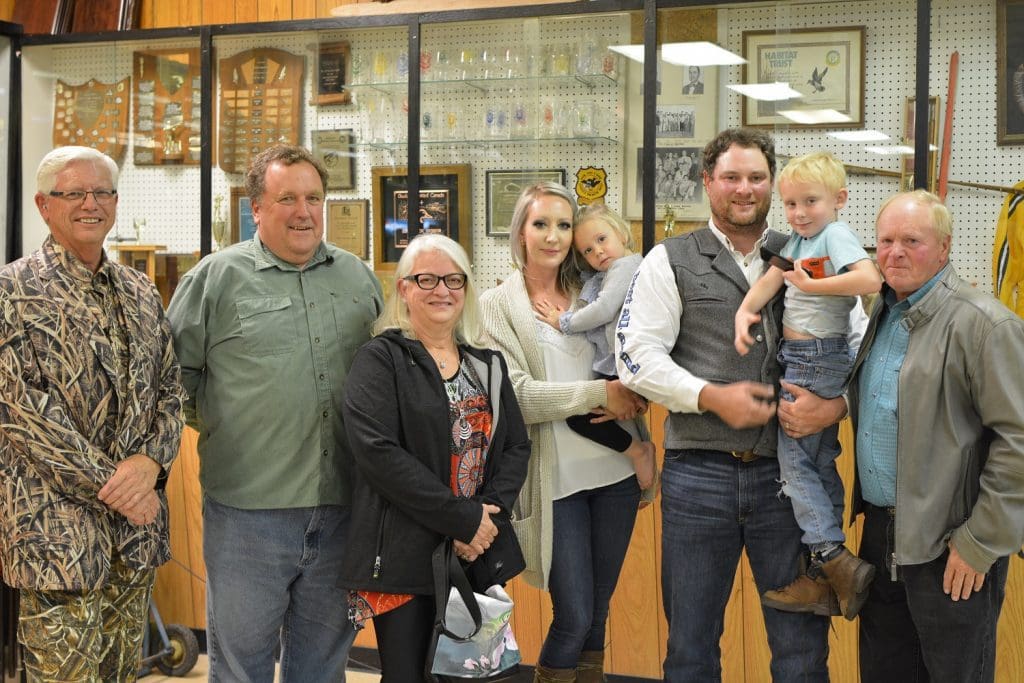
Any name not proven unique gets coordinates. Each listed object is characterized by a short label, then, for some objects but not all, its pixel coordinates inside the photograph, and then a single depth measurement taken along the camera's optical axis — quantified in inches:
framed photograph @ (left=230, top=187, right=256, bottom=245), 181.6
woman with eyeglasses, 100.0
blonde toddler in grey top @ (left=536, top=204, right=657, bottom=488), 116.2
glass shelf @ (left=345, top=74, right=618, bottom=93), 164.9
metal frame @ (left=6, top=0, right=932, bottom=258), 146.3
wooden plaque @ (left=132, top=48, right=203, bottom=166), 182.1
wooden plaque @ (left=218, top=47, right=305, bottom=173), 178.9
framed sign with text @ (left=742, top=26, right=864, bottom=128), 151.6
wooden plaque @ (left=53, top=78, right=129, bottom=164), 186.7
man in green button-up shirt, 106.8
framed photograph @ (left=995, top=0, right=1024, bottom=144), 144.7
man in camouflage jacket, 96.3
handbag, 99.9
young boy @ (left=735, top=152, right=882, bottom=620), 103.2
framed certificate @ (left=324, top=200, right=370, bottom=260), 176.1
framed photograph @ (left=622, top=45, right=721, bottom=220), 157.3
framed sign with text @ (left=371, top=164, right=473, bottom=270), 171.2
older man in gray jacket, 96.4
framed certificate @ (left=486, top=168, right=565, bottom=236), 168.2
